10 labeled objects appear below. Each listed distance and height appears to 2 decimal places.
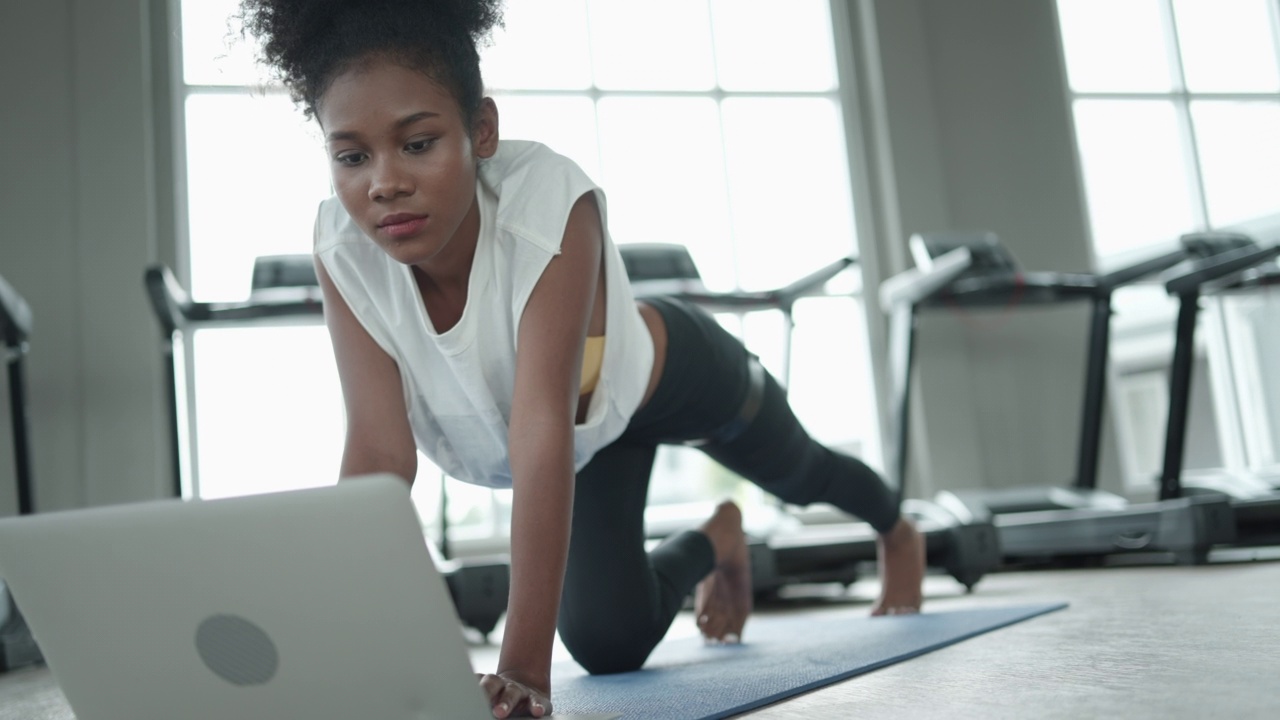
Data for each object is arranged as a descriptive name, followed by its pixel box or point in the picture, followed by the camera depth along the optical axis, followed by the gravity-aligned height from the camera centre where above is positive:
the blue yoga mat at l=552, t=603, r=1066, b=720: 1.20 -0.26
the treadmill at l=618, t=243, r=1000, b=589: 2.96 -0.19
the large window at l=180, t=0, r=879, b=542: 3.87 +1.19
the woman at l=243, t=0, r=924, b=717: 1.18 +0.21
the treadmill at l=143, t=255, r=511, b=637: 2.60 +0.56
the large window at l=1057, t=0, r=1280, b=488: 4.93 +1.20
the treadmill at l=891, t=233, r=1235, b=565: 2.96 -0.16
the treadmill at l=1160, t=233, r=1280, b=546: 3.01 +0.24
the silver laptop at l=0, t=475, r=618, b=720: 0.78 -0.06
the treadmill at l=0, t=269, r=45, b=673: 2.43 +0.27
